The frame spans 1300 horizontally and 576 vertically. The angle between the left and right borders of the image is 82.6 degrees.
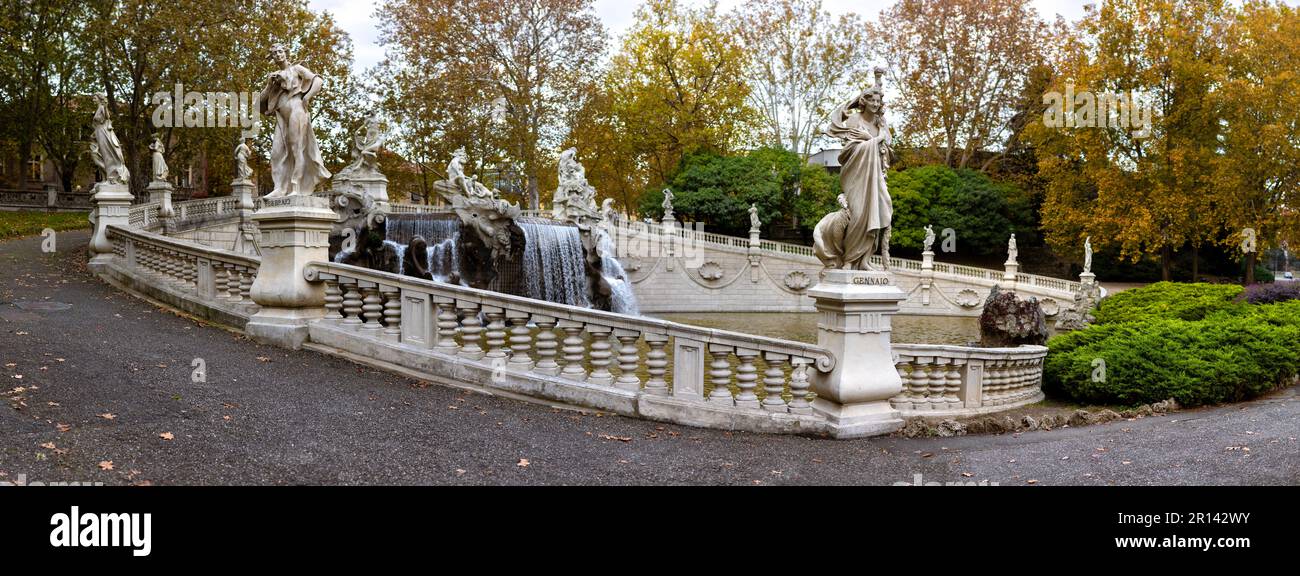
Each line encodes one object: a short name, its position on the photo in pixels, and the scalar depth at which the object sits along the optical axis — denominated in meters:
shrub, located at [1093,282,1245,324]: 15.06
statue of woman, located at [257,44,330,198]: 8.84
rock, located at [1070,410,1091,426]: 7.93
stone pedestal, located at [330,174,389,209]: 21.25
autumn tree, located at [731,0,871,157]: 41.38
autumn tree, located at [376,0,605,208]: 33.84
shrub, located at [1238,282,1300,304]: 16.09
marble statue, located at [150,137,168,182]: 22.19
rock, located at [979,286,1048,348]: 13.74
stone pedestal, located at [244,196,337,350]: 8.71
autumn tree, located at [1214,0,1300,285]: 27.00
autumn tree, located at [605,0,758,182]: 40.06
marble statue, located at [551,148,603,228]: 27.75
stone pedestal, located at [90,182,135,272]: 13.99
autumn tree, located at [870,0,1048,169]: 38.97
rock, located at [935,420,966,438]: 7.23
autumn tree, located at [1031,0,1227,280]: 30.28
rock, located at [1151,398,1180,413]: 8.47
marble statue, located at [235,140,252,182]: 23.47
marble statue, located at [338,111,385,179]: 22.81
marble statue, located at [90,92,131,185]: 15.72
